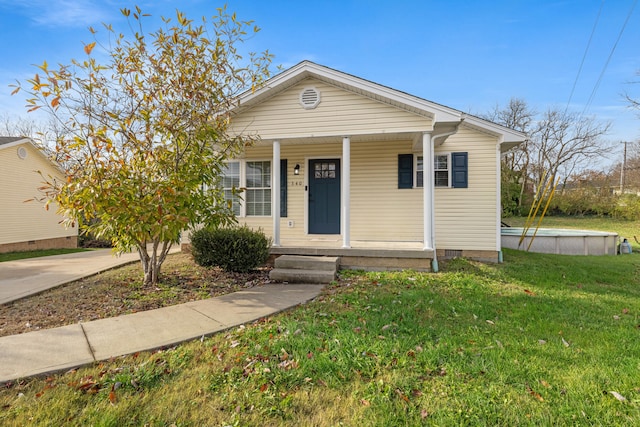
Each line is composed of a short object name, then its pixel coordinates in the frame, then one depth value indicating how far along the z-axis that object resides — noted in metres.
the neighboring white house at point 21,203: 11.31
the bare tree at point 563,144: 25.47
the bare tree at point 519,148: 22.39
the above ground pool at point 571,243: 10.04
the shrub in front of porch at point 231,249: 5.86
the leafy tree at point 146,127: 4.25
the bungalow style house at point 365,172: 6.20
